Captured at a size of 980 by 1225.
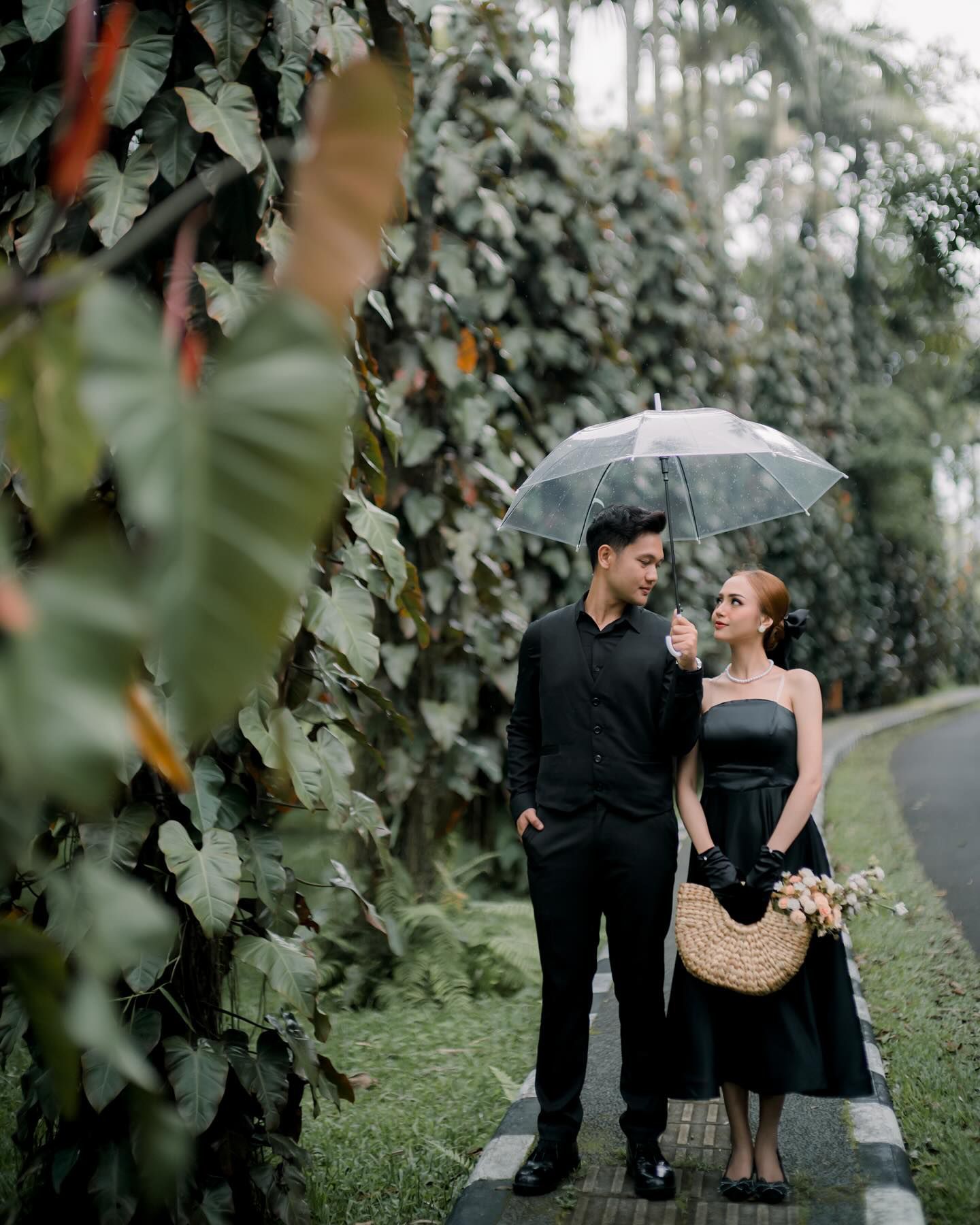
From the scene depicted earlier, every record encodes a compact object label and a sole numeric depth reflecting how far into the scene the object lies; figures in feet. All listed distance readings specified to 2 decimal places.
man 12.08
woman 11.46
